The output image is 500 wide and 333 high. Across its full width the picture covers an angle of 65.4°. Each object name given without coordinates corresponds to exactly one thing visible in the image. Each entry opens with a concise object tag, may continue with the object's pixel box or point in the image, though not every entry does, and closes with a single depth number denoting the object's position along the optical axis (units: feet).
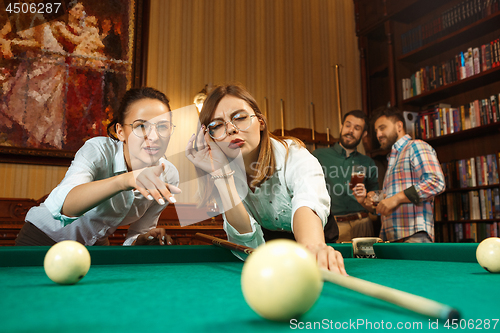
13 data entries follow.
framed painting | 11.41
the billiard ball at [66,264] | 2.93
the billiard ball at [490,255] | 3.47
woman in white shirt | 5.88
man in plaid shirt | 9.50
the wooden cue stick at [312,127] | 15.78
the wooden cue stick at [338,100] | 16.01
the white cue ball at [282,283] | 1.75
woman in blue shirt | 6.39
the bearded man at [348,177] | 11.57
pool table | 1.76
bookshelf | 11.95
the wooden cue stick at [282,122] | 14.95
